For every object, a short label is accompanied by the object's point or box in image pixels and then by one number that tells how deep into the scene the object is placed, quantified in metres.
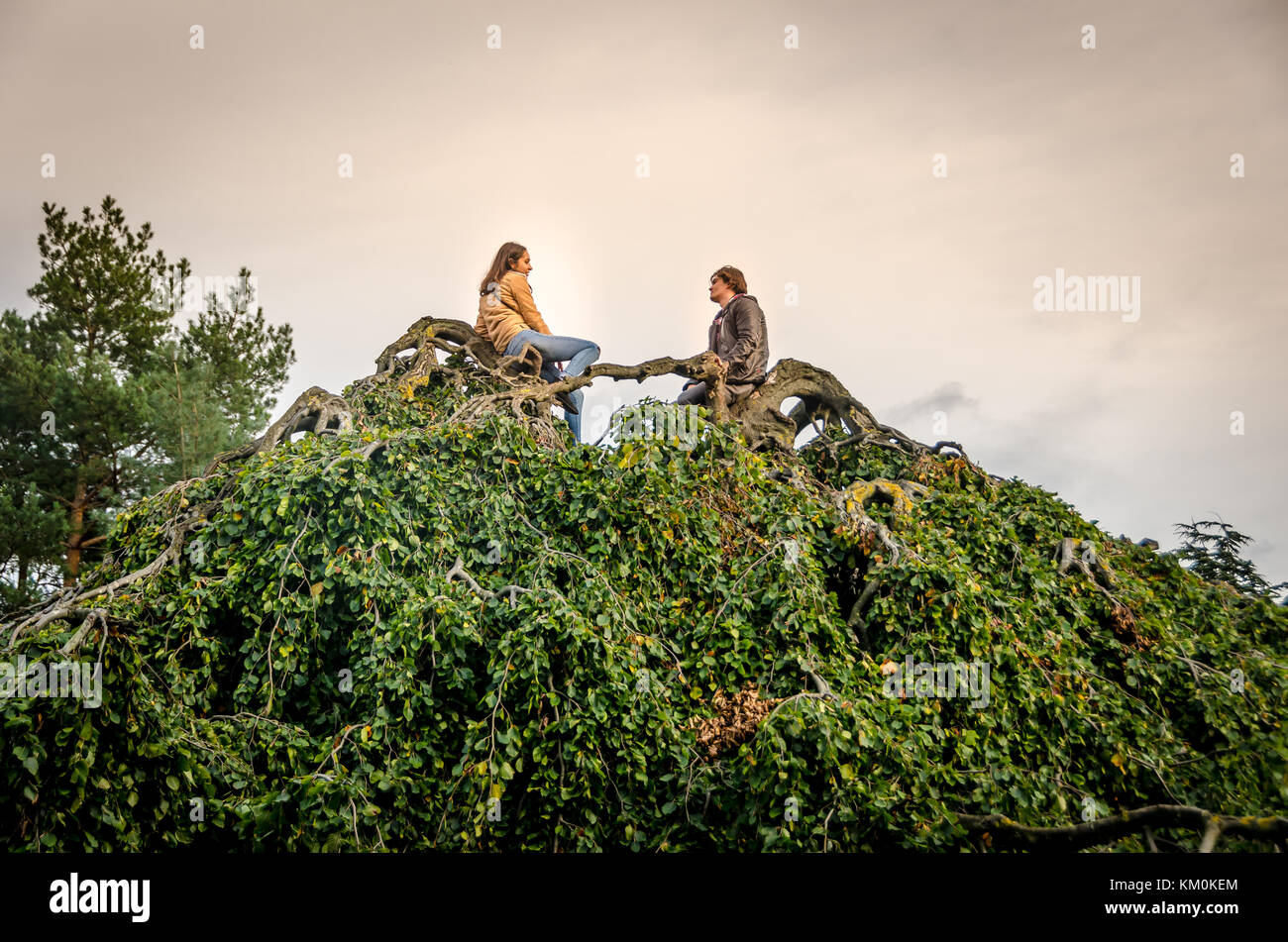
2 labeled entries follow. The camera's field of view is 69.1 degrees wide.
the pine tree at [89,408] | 12.41
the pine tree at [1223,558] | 8.94
